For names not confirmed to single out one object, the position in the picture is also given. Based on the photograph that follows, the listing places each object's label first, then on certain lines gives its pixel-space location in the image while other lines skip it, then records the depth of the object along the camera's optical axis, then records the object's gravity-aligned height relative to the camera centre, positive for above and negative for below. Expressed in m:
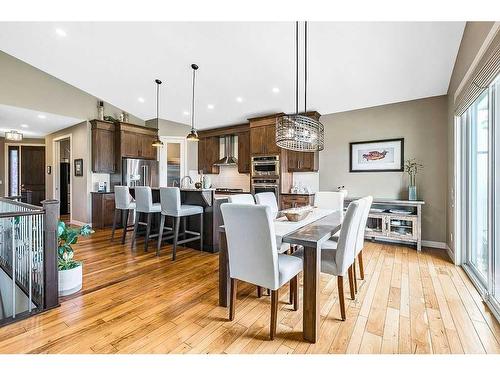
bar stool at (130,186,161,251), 3.88 -0.32
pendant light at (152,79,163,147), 4.87 +1.90
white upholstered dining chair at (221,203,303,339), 1.73 -0.48
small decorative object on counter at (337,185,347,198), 4.87 -0.06
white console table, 4.00 -0.61
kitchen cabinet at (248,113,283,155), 5.44 +1.10
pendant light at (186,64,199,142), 4.17 +0.83
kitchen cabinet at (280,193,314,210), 4.98 -0.31
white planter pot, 2.40 -0.95
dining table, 1.76 -0.56
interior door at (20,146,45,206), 7.79 +0.43
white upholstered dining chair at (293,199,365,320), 1.99 -0.55
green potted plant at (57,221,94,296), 2.41 -0.81
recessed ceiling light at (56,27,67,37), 3.76 +2.34
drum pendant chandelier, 2.46 +0.55
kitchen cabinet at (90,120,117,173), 5.71 +0.89
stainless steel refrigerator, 6.01 +0.31
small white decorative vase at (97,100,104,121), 5.85 +1.75
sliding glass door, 2.25 -0.06
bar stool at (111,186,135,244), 4.34 -0.29
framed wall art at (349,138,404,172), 4.41 +0.54
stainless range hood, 6.41 +0.89
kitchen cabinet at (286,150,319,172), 5.10 +0.49
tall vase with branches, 4.15 +0.23
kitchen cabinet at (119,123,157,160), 5.98 +1.07
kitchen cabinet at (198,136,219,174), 6.84 +0.84
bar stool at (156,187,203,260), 3.51 -0.37
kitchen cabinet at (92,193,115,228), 5.64 -0.58
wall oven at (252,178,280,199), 5.29 -0.01
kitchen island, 3.84 -0.52
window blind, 1.98 +1.00
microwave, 5.33 +0.42
